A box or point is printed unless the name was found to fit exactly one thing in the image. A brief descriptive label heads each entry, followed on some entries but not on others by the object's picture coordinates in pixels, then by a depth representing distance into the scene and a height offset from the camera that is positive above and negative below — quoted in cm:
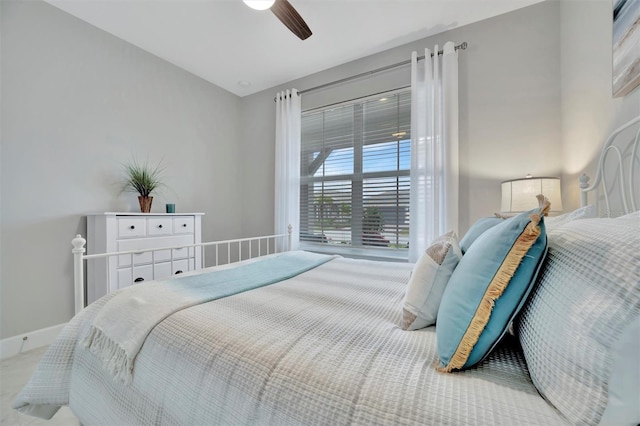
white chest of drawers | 199 -27
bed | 41 -37
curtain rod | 219 +140
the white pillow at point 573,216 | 87 -2
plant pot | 234 +7
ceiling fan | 148 +122
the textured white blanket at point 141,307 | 84 -36
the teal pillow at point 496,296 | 58 -20
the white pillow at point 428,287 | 82 -25
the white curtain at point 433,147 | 221 +56
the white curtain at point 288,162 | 303 +59
